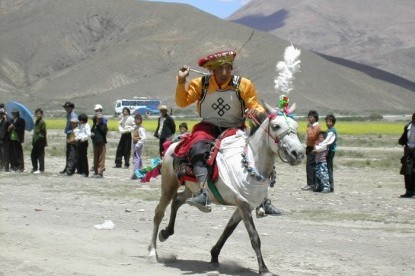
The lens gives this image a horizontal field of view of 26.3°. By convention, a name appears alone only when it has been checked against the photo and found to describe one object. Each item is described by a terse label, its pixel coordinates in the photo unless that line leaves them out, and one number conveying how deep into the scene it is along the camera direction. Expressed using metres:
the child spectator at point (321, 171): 20.97
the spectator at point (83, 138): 23.97
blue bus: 93.84
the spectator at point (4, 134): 25.81
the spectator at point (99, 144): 24.22
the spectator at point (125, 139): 27.15
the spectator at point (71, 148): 24.34
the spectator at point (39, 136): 24.78
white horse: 9.33
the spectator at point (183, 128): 21.53
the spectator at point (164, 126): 23.19
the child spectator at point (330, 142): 20.89
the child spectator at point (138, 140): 23.89
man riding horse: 10.03
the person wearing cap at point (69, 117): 24.39
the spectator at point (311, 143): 21.28
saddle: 9.94
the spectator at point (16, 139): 25.67
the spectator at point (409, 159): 19.55
